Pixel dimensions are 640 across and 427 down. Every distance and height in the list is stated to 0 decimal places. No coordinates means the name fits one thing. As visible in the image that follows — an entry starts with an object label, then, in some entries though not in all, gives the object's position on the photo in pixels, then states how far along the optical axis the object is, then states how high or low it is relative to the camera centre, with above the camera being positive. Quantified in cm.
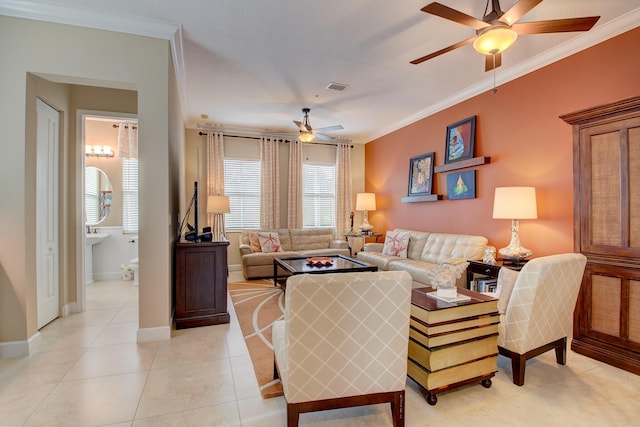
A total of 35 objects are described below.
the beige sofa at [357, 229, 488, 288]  414 -61
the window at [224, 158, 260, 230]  656 +43
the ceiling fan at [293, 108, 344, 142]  500 +136
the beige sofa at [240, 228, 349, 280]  556 -74
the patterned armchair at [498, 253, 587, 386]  214 -67
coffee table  395 -74
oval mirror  570 +33
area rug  231 -122
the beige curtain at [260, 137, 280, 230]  665 +58
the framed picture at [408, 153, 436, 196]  527 +66
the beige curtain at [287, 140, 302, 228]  681 +57
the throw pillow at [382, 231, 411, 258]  523 -55
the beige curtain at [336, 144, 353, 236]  721 +54
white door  322 -4
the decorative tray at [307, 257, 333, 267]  430 -71
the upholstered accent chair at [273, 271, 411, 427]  154 -67
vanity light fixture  562 +112
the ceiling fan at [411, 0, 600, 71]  203 +129
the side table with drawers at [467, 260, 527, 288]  330 -62
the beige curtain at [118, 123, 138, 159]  558 +131
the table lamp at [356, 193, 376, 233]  656 +19
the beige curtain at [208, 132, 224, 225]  627 +94
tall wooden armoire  244 -14
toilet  507 -94
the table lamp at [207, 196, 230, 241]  483 +13
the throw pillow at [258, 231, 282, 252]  594 -57
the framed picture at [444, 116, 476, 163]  443 +106
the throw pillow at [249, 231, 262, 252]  591 -57
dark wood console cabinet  335 -79
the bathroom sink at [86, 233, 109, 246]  520 -43
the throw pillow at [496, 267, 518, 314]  235 -57
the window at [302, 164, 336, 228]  711 +39
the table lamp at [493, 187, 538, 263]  326 +4
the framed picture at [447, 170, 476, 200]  446 +40
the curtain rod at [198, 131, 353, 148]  629 +159
